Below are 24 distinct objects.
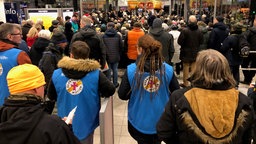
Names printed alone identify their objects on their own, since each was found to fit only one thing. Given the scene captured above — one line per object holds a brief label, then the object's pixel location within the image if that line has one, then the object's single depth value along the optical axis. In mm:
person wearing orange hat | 1452
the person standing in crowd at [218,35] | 6438
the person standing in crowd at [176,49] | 6646
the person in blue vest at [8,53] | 3174
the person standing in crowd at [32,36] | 5747
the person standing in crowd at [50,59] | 3736
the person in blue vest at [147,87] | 2609
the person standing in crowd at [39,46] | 4285
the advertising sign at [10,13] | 10789
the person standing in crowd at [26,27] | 6812
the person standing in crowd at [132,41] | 6156
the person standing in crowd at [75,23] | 9789
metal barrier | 2390
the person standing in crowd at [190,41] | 5680
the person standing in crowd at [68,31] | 6580
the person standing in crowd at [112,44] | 5930
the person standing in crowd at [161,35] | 5379
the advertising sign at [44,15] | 10375
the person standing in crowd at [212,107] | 1732
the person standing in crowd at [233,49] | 5520
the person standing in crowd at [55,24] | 7495
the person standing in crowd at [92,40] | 4820
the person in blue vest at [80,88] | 2584
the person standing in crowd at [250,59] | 6352
